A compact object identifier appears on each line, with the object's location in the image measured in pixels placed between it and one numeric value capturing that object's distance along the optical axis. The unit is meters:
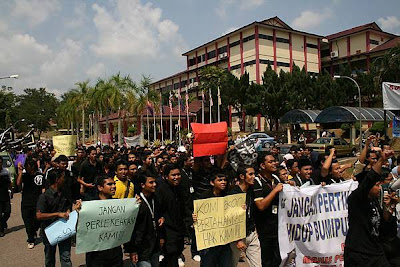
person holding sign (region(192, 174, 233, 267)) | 4.70
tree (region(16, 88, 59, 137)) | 77.50
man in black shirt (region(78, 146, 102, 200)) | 7.86
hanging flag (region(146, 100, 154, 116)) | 34.99
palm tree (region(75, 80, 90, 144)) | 41.28
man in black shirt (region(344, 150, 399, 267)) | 3.61
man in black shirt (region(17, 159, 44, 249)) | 7.42
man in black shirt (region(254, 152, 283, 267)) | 4.68
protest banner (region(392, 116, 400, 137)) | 13.30
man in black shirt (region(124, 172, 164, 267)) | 4.39
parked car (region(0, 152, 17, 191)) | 12.65
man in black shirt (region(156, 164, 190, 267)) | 4.79
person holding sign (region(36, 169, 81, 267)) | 4.89
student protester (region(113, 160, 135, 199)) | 5.76
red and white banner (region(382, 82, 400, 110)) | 11.64
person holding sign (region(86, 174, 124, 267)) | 4.27
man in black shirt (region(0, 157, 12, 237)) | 8.12
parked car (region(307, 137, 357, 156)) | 25.58
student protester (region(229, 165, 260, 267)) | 4.68
